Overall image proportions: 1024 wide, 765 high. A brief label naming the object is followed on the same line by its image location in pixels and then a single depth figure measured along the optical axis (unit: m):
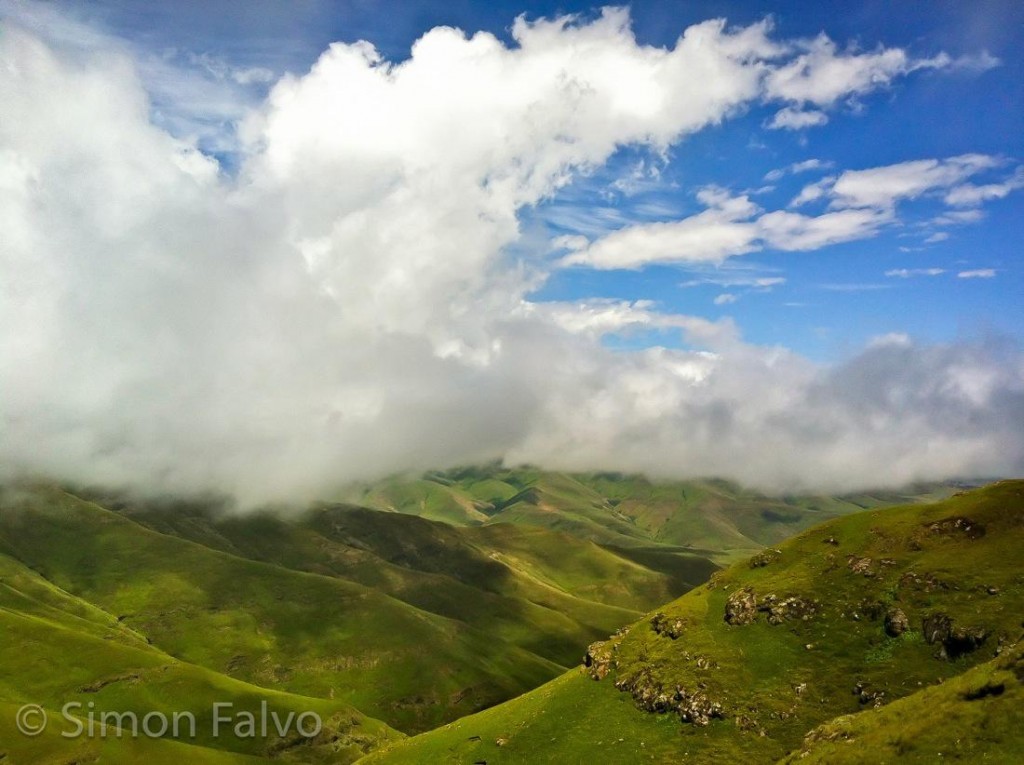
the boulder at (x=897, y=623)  85.44
